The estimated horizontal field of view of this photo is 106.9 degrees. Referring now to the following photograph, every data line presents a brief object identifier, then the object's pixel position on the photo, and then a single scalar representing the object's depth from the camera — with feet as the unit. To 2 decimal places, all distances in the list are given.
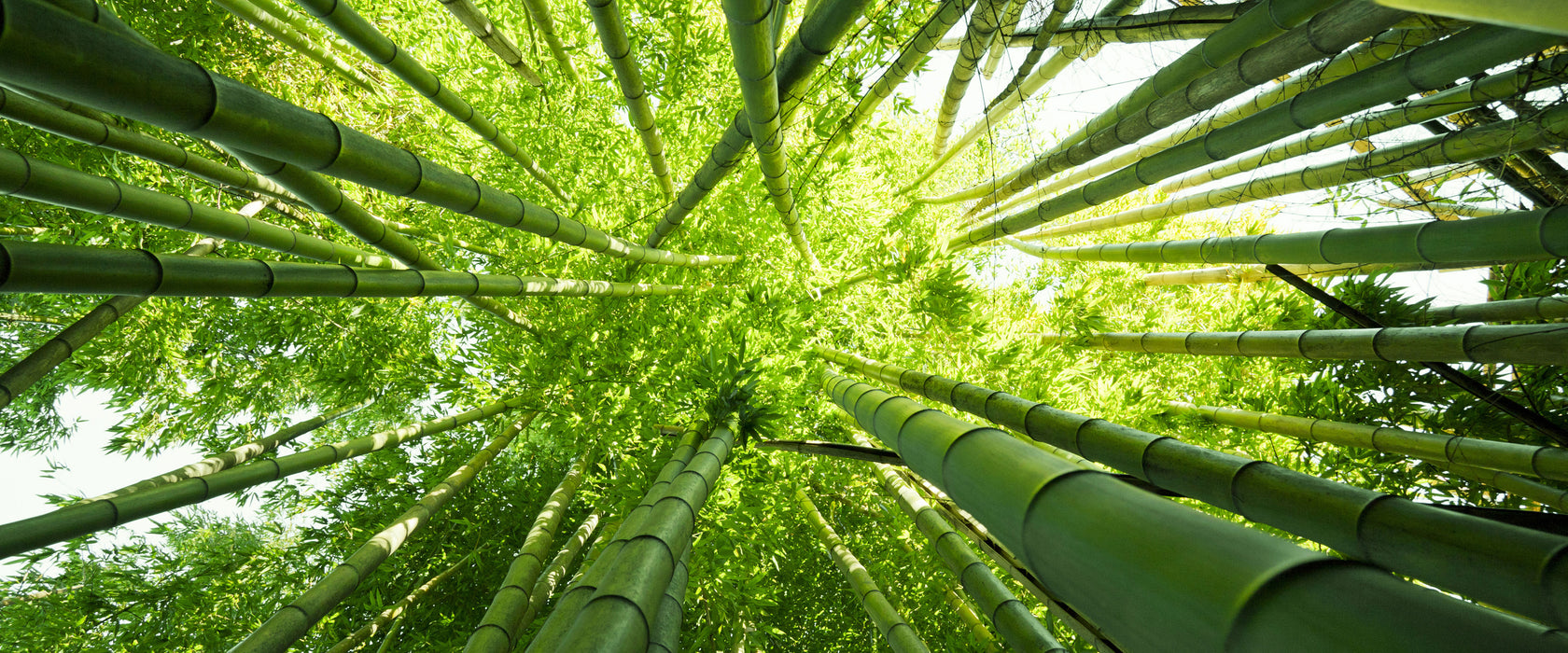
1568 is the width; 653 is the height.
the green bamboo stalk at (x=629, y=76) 7.91
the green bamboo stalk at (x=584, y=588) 5.15
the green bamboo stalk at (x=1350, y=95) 5.91
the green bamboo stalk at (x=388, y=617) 13.04
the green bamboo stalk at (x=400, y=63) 8.87
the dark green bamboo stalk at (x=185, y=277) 4.78
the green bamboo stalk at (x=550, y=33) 12.20
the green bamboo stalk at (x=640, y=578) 4.04
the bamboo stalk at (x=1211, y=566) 1.95
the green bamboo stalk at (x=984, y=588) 8.71
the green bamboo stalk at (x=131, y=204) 5.11
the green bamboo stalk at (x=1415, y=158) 6.82
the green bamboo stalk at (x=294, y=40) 10.66
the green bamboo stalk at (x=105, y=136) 5.43
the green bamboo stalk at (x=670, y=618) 5.78
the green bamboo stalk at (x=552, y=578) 11.79
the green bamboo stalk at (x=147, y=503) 7.49
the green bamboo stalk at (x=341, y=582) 8.48
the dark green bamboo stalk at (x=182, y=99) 2.93
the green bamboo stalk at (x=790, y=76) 6.07
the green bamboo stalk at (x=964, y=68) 9.45
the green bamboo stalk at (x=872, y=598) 10.73
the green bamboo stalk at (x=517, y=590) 8.48
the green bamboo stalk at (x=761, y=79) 5.63
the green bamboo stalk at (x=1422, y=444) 8.63
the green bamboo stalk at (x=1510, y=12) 1.69
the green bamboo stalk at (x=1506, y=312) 9.86
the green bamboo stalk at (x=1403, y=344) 7.29
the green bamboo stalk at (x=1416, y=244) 6.47
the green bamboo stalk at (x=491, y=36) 11.70
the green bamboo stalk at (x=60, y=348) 9.17
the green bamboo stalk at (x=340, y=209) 5.69
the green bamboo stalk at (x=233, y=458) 9.58
